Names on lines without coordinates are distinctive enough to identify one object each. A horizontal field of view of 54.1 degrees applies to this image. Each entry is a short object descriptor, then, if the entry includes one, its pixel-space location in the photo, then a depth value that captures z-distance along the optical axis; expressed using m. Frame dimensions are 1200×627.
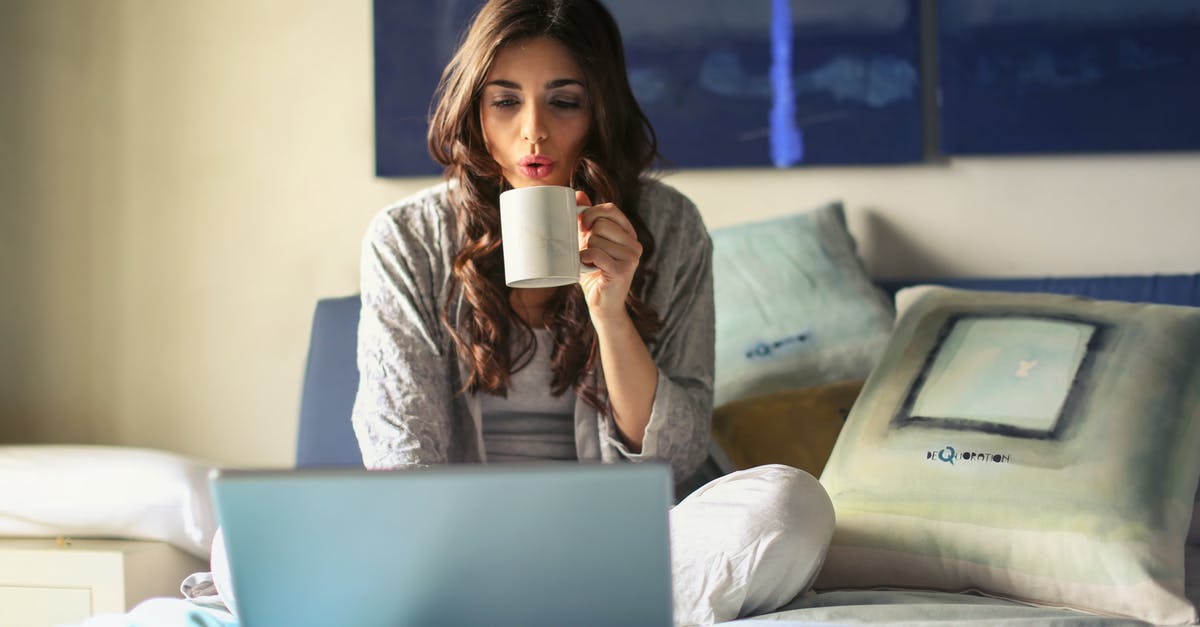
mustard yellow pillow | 1.83
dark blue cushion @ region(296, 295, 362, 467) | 2.12
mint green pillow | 2.04
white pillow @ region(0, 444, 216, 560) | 1.87
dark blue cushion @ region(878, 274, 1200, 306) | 2.04
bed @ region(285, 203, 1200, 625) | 1.36
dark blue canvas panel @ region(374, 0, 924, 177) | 2.36
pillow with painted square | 1.38
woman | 1.67
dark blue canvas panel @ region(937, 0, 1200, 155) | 2.28
